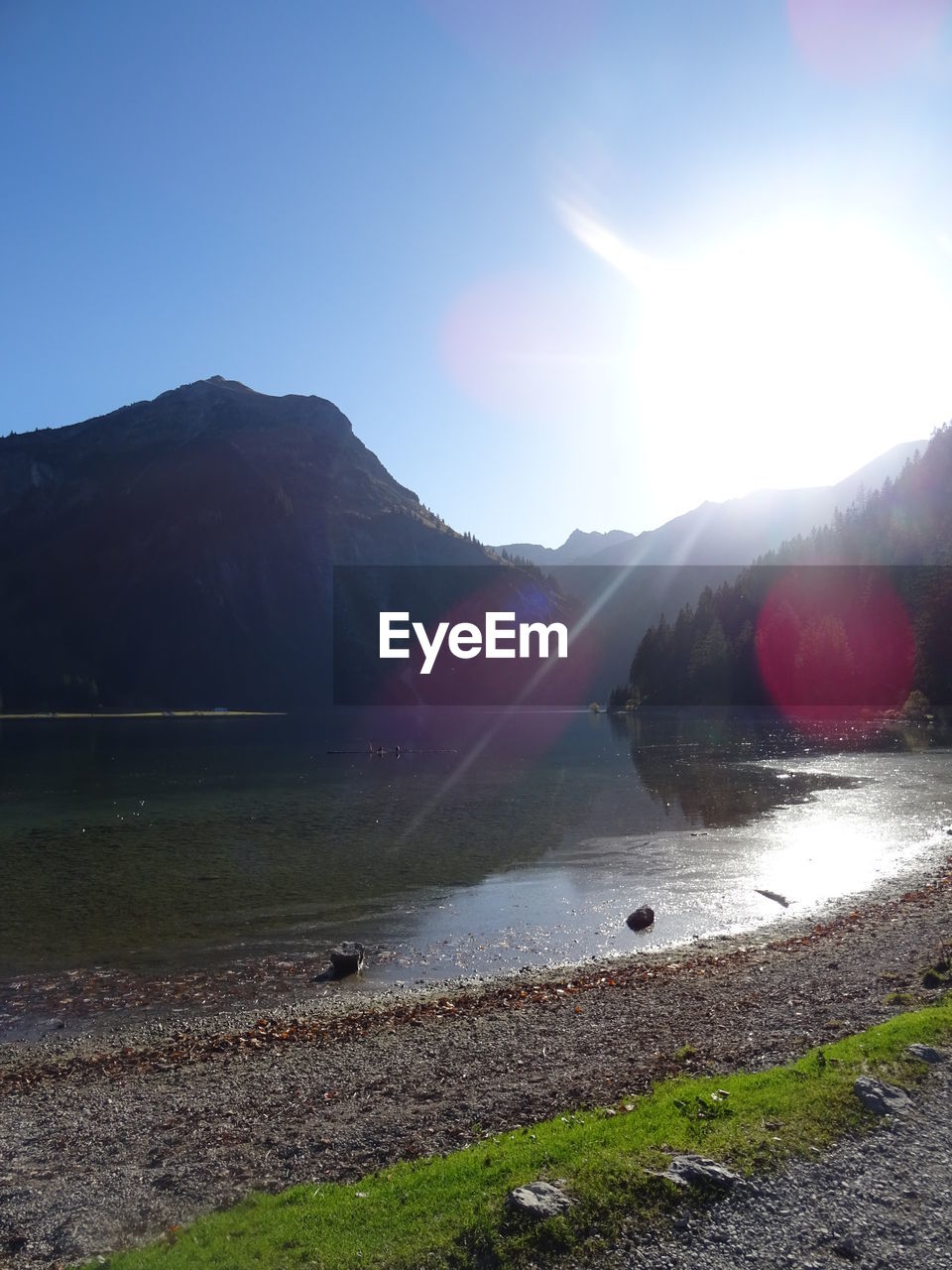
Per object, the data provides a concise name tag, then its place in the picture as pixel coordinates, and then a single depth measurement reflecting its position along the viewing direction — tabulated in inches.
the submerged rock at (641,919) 1170.6
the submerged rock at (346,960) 999.0
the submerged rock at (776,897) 1282.1
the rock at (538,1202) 364.5
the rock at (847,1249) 343.0
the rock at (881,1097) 443.1
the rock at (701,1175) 381.1
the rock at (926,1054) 498.3
